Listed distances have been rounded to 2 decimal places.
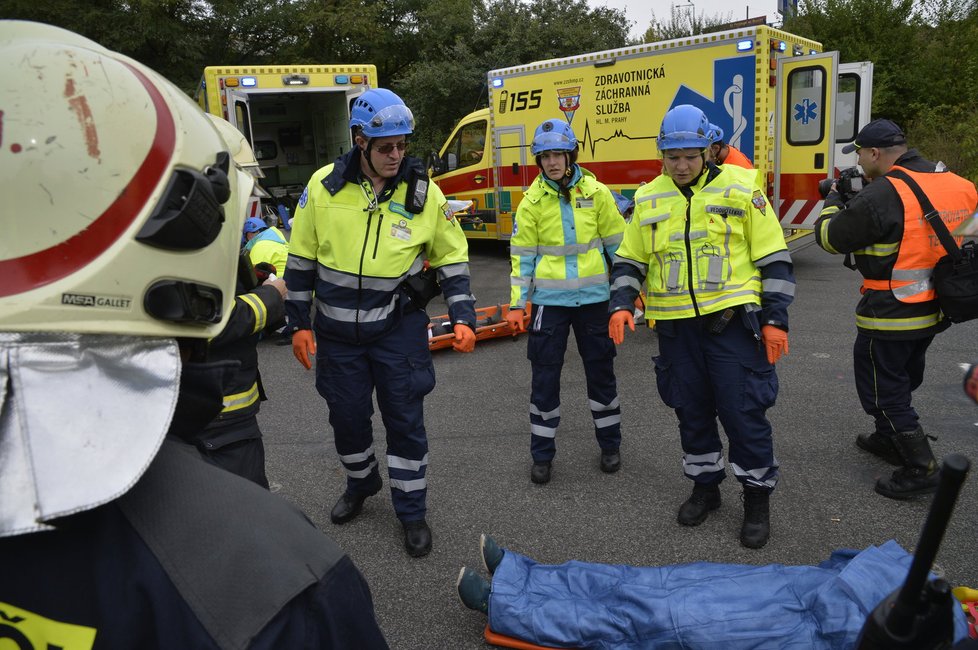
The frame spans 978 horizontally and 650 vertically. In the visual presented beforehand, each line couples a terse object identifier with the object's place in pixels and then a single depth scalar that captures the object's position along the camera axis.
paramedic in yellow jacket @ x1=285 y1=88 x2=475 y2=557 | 3.43
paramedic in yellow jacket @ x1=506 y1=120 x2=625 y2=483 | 4.29
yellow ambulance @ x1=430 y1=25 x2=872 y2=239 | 8.47
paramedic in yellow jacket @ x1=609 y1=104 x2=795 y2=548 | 3.43
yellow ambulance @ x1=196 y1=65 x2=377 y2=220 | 9.61
